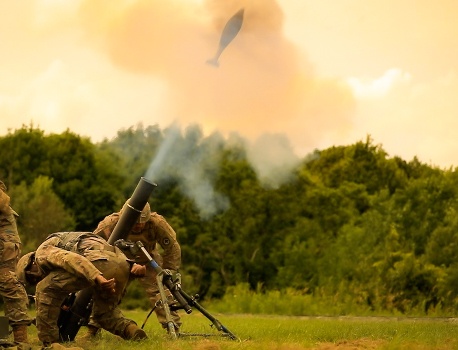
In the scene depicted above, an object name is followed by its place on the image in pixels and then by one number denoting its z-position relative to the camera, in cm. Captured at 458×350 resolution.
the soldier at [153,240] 1554
